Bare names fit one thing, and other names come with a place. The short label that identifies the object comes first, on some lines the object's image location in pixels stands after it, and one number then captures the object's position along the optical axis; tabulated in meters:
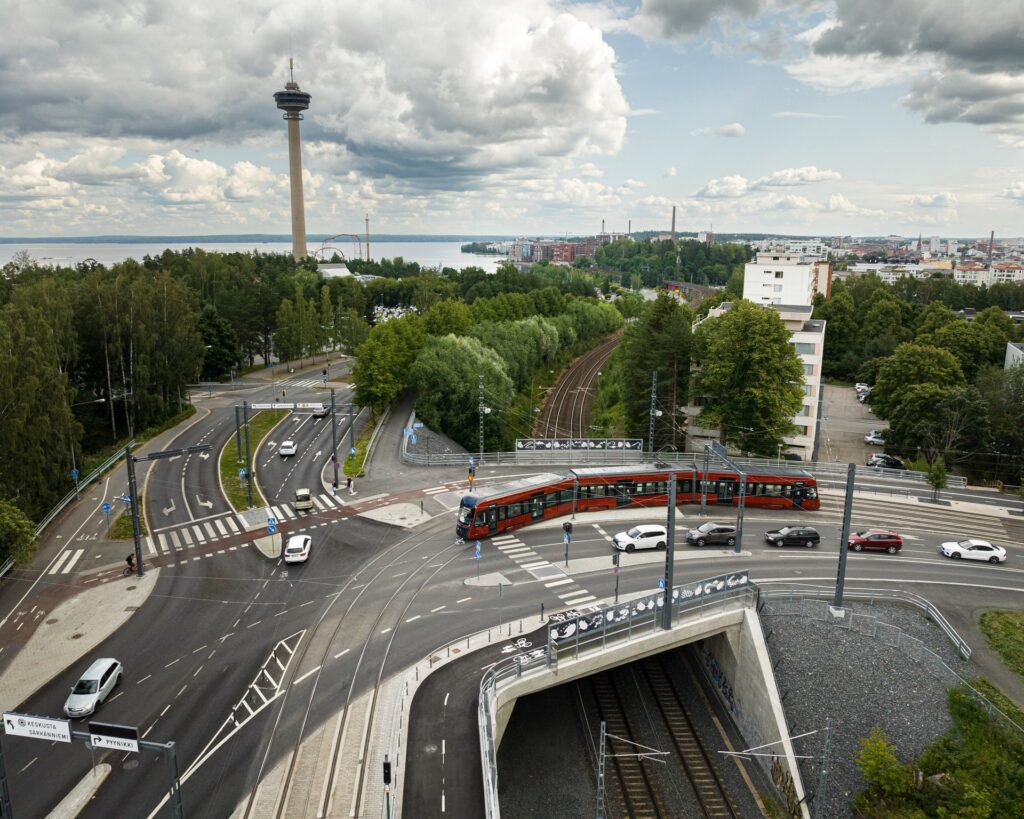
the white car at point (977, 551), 38.97
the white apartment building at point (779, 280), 94.88
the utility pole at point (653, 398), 54.30
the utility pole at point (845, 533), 28.31
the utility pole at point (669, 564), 26.28
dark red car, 39.84
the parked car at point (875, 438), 71.69
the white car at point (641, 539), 38.81
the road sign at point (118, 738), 16.00
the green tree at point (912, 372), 64.38
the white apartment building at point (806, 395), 61.69
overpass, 21.11
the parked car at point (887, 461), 60.41
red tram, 40.09
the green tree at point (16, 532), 29.86
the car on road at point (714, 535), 39.84
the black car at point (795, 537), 40.34
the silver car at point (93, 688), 24.09
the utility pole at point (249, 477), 45.30
